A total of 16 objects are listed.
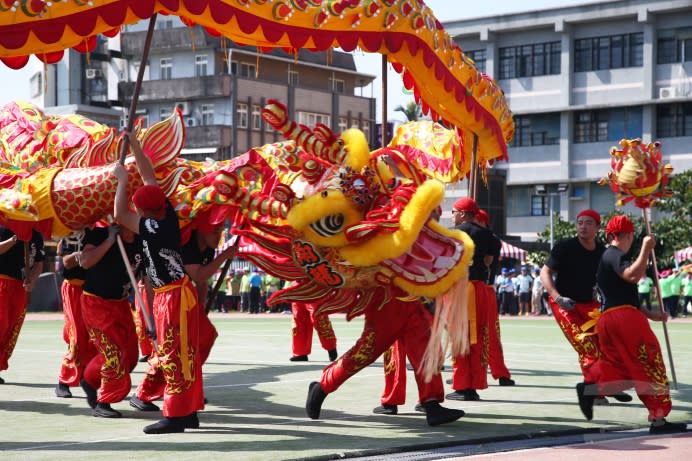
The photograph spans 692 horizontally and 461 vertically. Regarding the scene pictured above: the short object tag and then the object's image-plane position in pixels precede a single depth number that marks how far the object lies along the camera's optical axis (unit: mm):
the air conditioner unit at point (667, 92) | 48500
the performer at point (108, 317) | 9305
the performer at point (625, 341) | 8484
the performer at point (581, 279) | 9969
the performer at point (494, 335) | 11555
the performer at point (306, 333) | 14758
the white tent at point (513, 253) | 37281
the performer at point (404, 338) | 8672
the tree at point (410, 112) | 56844
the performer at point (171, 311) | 8211
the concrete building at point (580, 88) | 48594
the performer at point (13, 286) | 11516
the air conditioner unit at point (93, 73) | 57625
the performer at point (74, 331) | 10477
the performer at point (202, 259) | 9406
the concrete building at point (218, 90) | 57062
